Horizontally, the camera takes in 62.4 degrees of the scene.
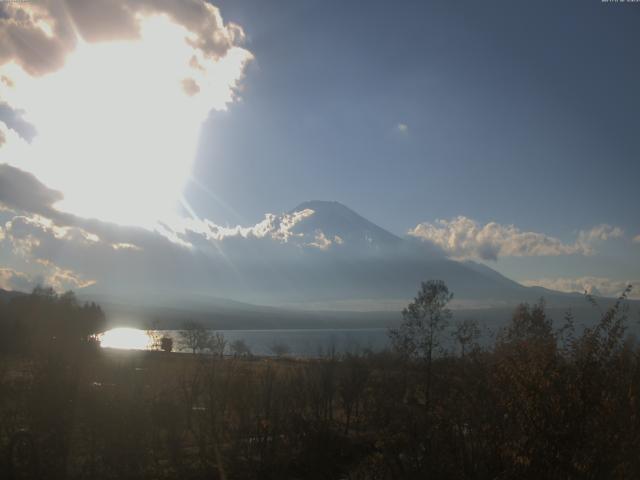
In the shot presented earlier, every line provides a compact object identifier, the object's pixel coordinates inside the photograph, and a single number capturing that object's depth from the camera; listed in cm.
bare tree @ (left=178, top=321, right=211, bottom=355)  5618
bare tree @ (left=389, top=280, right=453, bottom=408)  2795
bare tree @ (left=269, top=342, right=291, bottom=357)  7634
